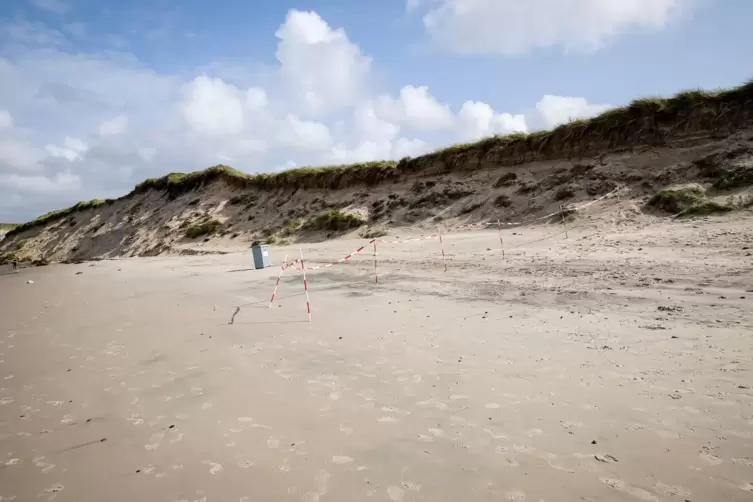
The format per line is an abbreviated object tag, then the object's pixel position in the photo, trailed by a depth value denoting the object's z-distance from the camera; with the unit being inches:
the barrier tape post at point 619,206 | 543.0
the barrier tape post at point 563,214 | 556.1
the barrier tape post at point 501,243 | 491.2
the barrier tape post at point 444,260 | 424.5
